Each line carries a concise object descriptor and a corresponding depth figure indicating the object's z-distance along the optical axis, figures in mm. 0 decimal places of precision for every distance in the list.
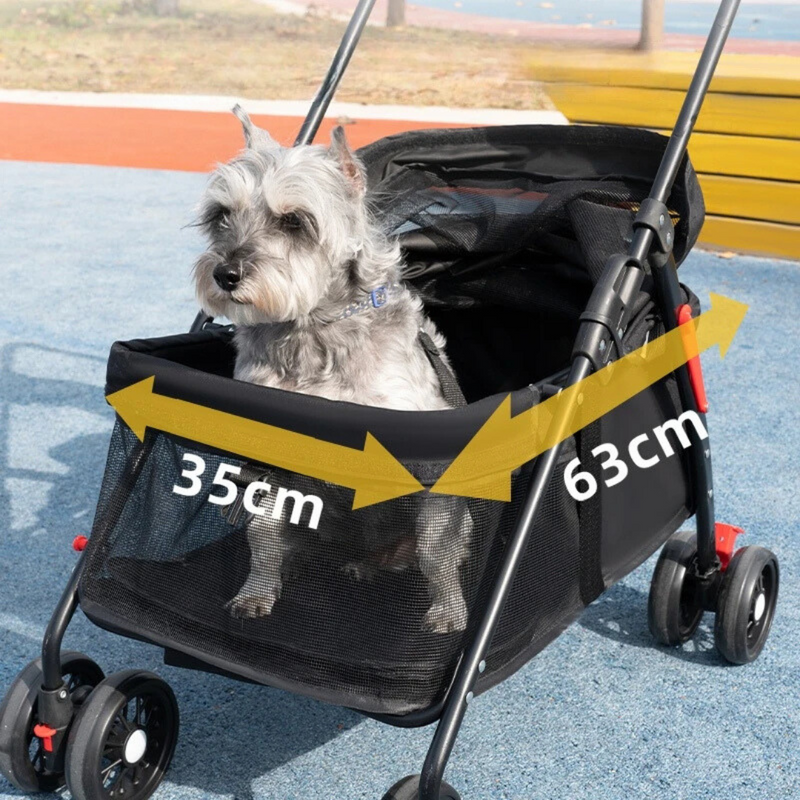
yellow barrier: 7039
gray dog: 2703
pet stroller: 2043
